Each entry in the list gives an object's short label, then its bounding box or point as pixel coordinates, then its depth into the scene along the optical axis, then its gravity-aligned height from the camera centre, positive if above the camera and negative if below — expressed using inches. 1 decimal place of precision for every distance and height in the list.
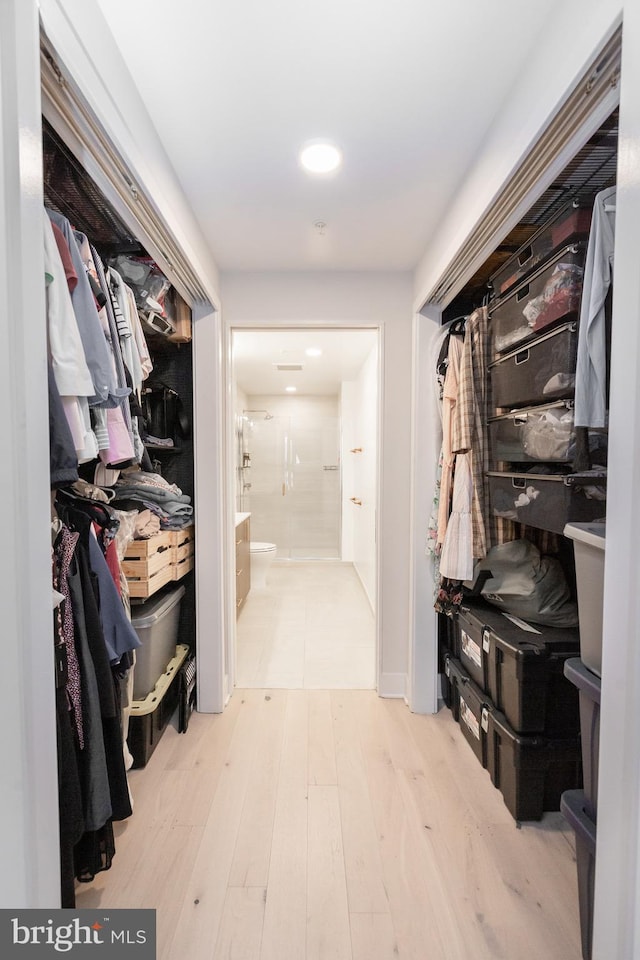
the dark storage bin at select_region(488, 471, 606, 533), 52.0 -5.1
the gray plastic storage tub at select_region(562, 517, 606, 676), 42.9 -12.6
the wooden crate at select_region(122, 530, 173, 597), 69.9 -17.1
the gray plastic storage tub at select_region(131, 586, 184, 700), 72.1 -31.3
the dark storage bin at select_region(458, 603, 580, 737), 61.1 -31.4
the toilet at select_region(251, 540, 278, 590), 175.3 -41.0
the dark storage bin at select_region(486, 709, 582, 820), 60.9 -44.4
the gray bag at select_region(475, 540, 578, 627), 68.5 -20.7
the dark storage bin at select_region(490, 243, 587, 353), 51.3 +21.4
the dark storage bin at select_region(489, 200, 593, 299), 50.8 +28.9
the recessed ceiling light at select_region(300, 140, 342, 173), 56.3 +40.7
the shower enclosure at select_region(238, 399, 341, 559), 234.4 -9.7
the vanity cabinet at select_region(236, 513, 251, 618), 143.2 -33.8
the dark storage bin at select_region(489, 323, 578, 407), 51.4 +12.3
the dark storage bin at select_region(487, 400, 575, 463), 52.3 +3.8
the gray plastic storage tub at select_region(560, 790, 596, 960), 43.0 -40.6
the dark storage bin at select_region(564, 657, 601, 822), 43.7 -27.6
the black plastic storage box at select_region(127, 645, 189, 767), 71.0 -44.1
